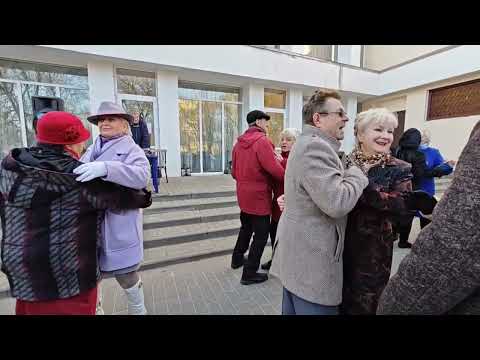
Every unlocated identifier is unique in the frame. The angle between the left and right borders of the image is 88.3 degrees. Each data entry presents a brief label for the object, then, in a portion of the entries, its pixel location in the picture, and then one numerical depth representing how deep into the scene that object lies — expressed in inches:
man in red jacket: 99.7
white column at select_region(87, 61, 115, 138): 261.0
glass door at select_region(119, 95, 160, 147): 281.9
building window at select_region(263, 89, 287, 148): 373.7
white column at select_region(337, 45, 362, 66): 422.3
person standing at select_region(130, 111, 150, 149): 202.8
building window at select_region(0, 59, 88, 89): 244.1
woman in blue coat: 130.9
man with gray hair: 43.9
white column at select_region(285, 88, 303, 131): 380.5
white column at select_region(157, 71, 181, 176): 292.0
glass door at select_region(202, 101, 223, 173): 339.6
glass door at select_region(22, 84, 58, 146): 251.3
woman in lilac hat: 59.5
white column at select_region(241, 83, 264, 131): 345.4
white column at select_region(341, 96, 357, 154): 436.1
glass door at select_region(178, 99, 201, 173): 322.7
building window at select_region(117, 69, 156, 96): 279.1
